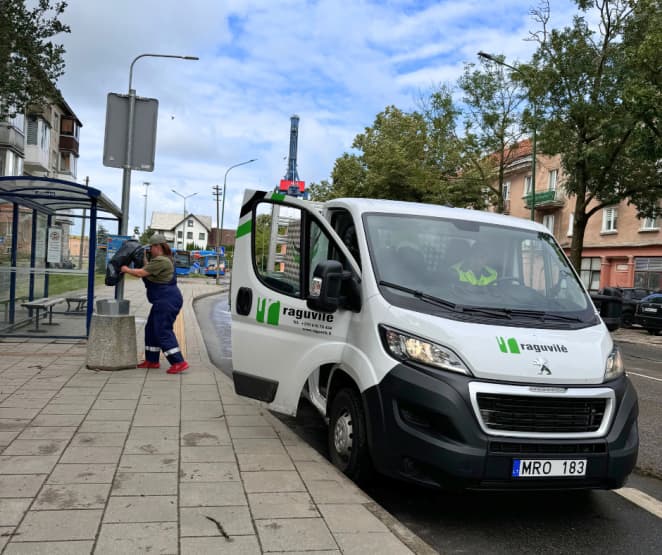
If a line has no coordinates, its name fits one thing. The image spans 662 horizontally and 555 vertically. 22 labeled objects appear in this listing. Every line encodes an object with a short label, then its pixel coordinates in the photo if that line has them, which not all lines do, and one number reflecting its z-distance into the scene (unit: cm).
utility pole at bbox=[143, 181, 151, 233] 9194
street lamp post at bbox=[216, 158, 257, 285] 5071
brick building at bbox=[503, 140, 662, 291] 3197
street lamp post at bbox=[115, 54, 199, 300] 851
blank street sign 848
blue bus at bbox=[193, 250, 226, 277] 6169
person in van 466
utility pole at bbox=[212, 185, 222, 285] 8145
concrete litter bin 793
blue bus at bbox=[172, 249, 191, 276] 5810
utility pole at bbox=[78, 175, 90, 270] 1143
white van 382
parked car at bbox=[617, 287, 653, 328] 2373
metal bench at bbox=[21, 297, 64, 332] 1087
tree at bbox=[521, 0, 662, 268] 2139
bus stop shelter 976
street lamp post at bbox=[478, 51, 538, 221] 2364
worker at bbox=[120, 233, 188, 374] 799
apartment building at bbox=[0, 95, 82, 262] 1152
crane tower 5338
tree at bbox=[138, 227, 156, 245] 9976
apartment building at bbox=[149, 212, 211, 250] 14250
